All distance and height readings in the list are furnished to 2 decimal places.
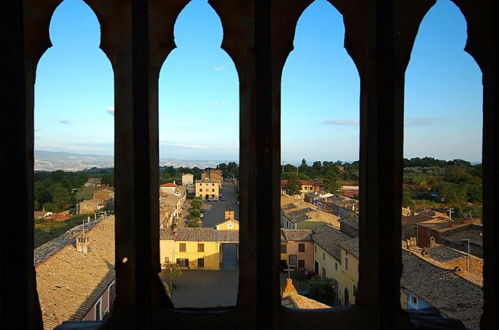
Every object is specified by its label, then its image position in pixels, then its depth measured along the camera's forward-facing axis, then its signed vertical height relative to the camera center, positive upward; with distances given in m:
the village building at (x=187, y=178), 114.73 -5.15
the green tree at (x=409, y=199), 59.88 -6.54
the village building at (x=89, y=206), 64.31 -8.19
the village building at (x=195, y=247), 46.84 -11.56
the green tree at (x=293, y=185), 78.14 -5.00
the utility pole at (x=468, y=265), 28.20 -8.31
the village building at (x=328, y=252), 34.16 -9.59
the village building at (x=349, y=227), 40.47 -7.81
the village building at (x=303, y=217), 49.12 -8.05
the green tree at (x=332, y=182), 78.62 -4.32
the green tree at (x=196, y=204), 72.29 -8.75
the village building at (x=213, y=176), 110.25 -4.13
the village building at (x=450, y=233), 38.88 -8.50
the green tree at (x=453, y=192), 63.28 -5.25
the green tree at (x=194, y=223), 61.69 -10.80
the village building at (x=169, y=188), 80.49 -6.16
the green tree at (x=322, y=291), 31.56 -11.88
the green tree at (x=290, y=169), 88.45 -1.40
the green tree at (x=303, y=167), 92.75 -1.07
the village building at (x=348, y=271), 29.88 -9.73
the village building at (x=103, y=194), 61.81 -5.81
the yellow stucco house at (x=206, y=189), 104.89 -8.06
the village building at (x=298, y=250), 42.03 -10.71
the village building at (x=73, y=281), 19.94 -8.25
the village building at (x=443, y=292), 20.83 -8.66
